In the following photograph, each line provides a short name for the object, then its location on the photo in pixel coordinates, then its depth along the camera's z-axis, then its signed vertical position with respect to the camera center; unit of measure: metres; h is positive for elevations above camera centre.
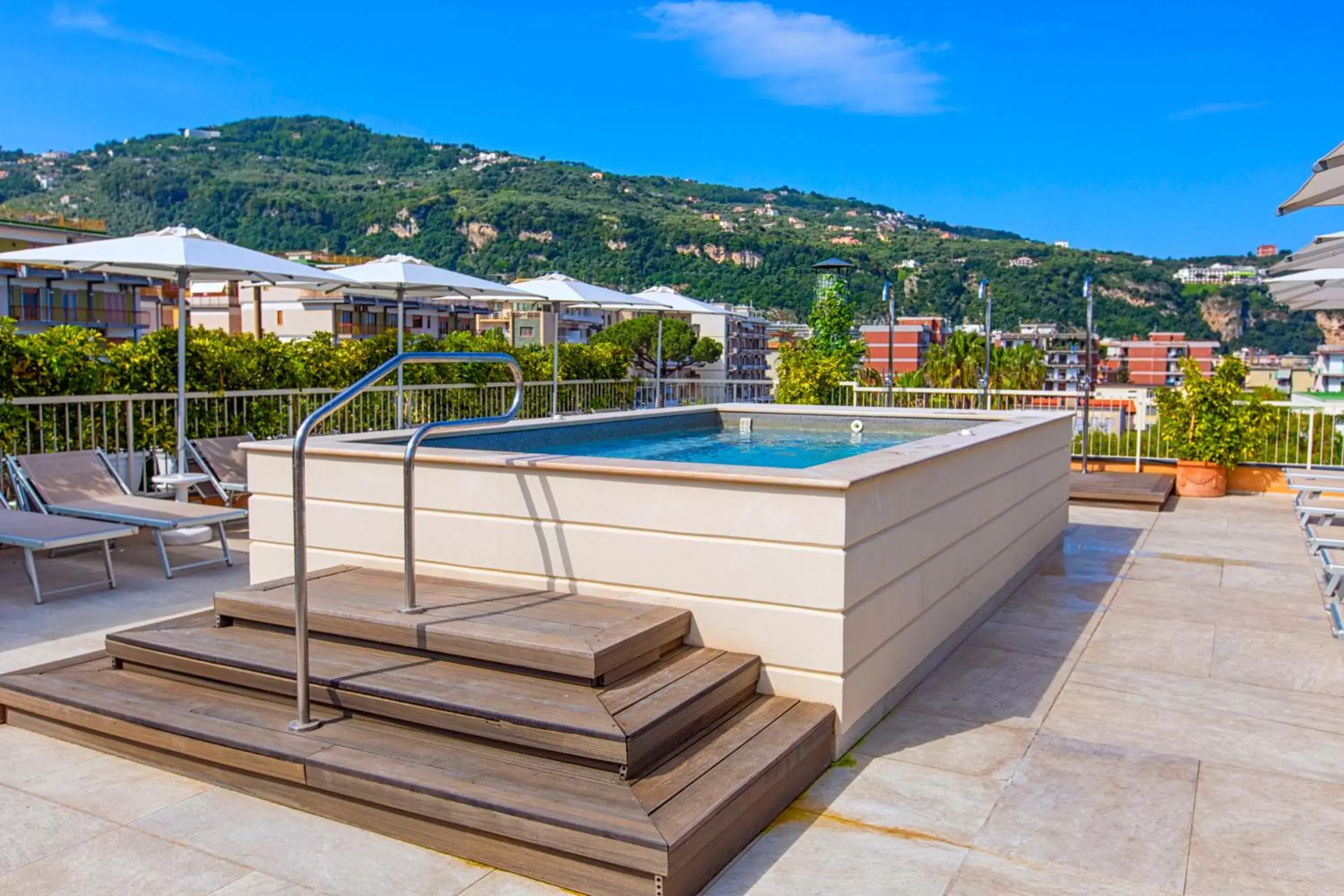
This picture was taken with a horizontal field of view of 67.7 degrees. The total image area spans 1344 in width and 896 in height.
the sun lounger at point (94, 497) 6.17 -0.81
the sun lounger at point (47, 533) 5.40 -0.88
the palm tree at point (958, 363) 44.19 +0.45
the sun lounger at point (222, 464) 7.83 -0.71
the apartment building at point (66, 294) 46.09 +4.03
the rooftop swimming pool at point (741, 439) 7.30 -0.52
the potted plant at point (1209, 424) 10.12 -0.53
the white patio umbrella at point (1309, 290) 7.19 +0.67
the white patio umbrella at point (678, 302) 14.98 +1.11
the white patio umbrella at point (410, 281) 9.94 +0.96
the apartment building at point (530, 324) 72.31 +3.96
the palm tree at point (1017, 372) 46.56 +0.07
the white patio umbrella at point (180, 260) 7.34 +0.86
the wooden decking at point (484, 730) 2.65 -1.12
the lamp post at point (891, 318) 15.18 +0.94
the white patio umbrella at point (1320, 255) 6.66 +0.81
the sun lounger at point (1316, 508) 6.49 -0.92
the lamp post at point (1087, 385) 11.20 -0.13
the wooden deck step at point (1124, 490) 9.59 -1.15
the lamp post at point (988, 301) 16.16 +1.20
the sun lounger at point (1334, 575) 4.92 -1.03
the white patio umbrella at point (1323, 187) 4.22 +0.87
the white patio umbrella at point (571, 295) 12.14 +1.00
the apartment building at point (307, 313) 59.53 +3.95
